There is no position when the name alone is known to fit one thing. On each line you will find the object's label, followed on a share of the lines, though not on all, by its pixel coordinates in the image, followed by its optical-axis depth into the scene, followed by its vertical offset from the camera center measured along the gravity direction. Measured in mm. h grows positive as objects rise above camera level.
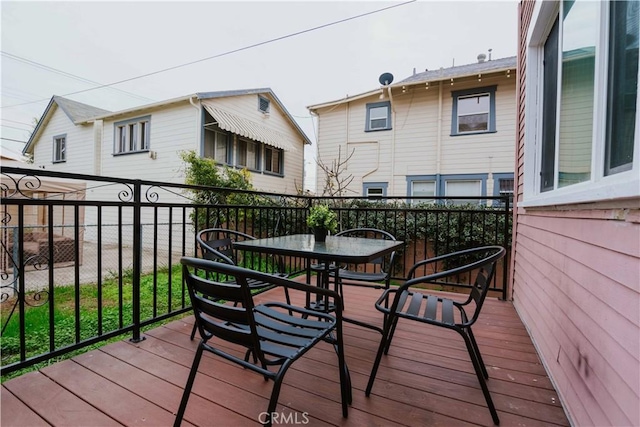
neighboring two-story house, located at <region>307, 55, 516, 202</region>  7285 +2169
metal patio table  1552 -241
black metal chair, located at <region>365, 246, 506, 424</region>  1376 -548
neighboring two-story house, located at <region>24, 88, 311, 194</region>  7871 +2072
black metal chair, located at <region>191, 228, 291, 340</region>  1853 -298
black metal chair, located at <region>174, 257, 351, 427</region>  979 -490
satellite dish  8758 +3992
